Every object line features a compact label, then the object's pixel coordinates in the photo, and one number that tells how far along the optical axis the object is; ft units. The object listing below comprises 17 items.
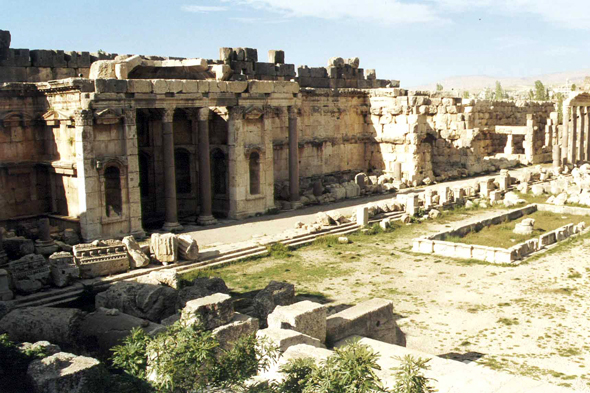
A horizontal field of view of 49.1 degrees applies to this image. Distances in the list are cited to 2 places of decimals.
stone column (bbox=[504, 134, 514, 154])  132.46
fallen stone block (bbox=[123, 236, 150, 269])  58.44
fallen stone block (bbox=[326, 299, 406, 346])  39.37
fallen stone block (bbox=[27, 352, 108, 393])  29.91
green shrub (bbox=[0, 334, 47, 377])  32.86
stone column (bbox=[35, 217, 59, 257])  61.46
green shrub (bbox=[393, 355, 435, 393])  25.70
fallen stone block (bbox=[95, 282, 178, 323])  45.11
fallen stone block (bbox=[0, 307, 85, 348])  38.99
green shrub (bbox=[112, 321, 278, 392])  27.96
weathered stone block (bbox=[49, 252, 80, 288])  52.95
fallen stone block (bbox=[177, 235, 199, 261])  60.59
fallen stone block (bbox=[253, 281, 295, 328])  43.98
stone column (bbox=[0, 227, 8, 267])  57.31
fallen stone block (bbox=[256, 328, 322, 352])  34.22
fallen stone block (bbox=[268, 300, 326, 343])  36.86
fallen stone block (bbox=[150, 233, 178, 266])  59.98
